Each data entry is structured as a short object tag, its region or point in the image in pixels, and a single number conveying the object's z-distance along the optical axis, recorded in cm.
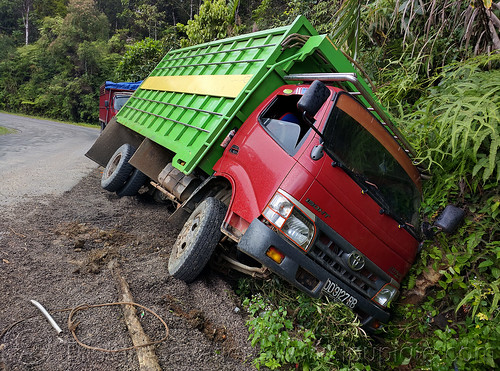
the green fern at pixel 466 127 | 346
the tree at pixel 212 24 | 1221
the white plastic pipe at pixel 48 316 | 258
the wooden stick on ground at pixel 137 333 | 242
